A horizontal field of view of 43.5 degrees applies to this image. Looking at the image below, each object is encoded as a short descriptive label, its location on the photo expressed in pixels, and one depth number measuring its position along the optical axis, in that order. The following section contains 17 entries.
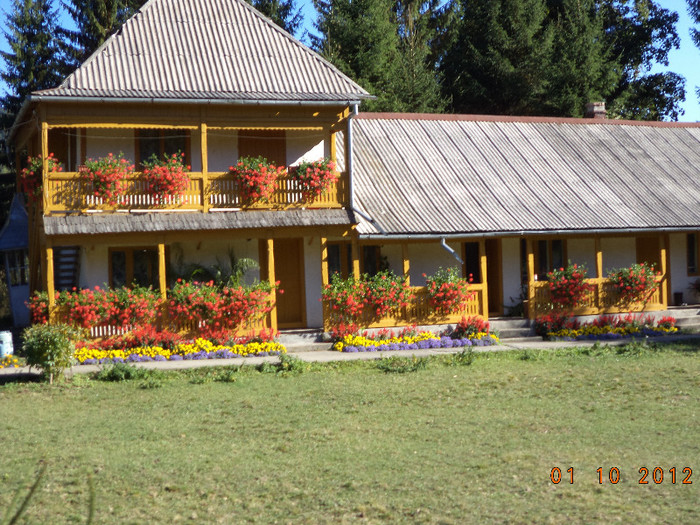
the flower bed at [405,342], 18.05
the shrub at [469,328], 19.28
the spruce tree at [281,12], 34.84
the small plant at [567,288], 20.53
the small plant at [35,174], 17.28
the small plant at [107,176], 17.09
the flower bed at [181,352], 16.39
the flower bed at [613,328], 19.88
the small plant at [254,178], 18.09
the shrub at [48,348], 13.51
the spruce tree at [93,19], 32.66
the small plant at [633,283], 20.97
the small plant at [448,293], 19.27
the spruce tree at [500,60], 37.00
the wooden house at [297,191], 17.69
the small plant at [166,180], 17.50
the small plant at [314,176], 18.58
